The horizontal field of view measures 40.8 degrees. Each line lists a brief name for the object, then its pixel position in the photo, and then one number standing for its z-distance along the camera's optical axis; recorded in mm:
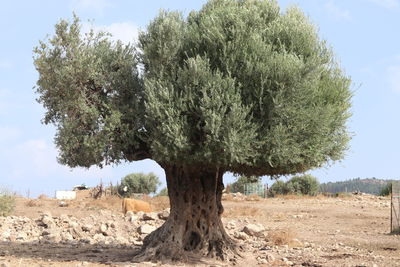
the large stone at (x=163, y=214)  27906
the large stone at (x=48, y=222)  26384
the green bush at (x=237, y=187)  69106
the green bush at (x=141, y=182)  70188
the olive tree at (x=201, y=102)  15242
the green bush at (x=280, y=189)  66875
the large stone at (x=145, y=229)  25328
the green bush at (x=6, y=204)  31452
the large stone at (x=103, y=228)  25734
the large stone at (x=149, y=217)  27891
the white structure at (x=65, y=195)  61094
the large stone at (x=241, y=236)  25359
